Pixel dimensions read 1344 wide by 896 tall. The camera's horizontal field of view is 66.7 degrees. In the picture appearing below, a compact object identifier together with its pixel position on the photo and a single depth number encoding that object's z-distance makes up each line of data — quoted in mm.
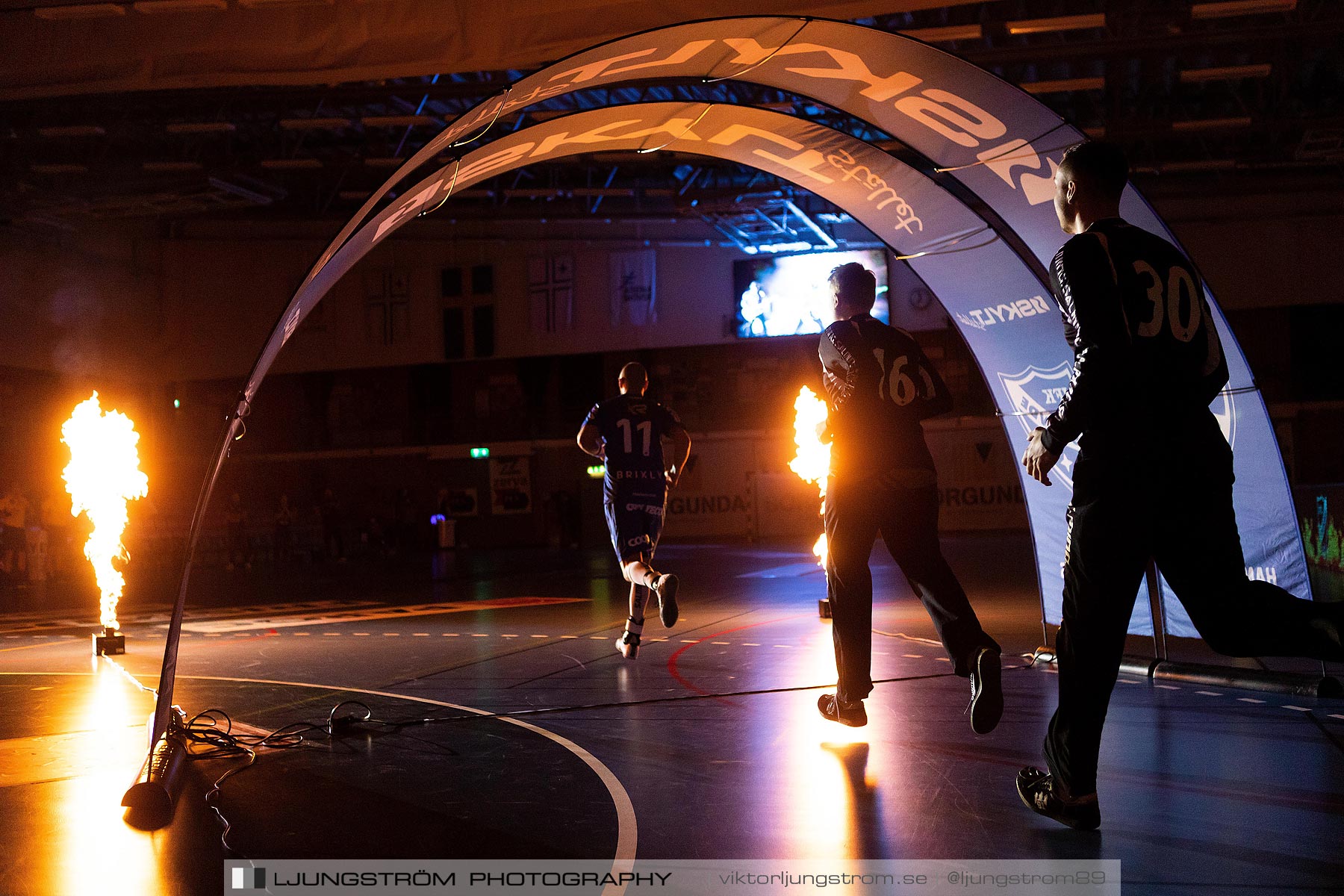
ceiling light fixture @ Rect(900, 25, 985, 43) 14188
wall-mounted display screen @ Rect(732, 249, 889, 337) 28391
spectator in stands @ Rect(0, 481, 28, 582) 18062
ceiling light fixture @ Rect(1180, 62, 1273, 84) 16344
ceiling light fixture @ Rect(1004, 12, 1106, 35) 14438
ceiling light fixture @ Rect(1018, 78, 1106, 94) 16750
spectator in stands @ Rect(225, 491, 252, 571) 23281
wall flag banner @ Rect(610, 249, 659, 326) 29938
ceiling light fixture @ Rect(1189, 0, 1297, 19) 13578
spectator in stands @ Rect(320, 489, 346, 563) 26305
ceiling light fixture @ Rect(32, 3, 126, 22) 11633
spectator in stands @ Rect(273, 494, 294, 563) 25891
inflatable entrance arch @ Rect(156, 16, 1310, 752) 5227
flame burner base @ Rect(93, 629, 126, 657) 8281
